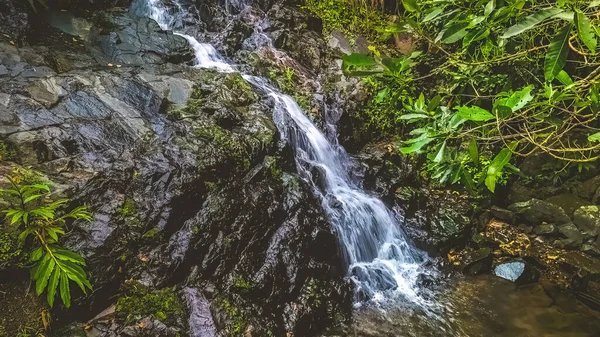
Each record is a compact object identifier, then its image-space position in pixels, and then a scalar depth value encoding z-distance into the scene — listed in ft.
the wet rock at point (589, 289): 15.71
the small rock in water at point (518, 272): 17.29
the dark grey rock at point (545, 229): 19.55
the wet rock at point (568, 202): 19.66
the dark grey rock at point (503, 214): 20.63
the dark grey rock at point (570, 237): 18.94
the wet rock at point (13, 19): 18.45
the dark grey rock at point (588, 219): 18.72
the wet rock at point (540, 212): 19.72
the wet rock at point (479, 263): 18.01
